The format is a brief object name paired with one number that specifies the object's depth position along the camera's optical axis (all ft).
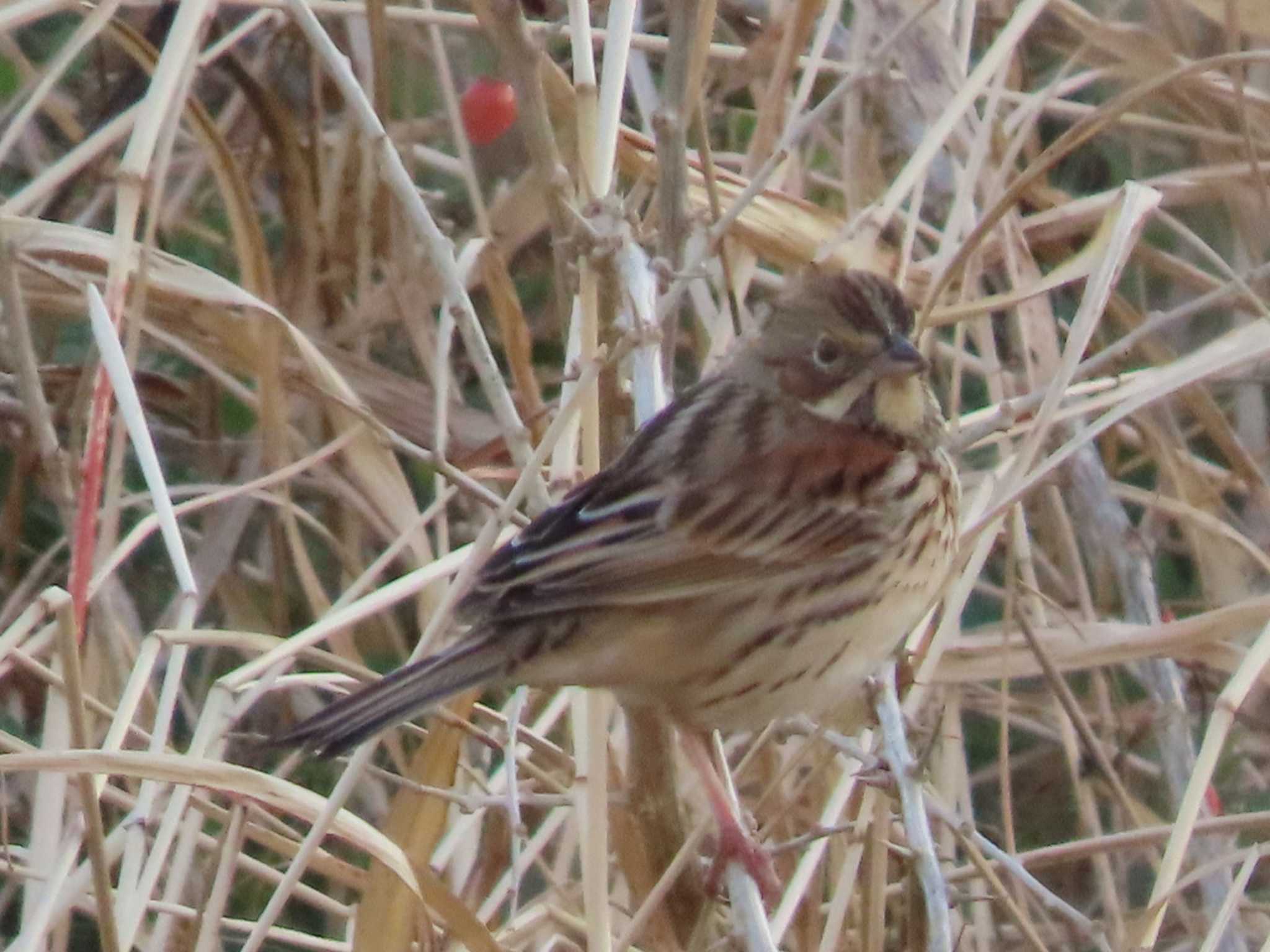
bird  16.98
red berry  21.08
